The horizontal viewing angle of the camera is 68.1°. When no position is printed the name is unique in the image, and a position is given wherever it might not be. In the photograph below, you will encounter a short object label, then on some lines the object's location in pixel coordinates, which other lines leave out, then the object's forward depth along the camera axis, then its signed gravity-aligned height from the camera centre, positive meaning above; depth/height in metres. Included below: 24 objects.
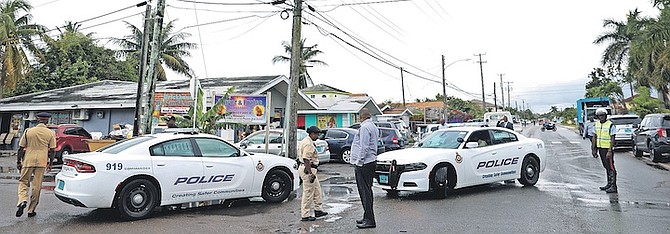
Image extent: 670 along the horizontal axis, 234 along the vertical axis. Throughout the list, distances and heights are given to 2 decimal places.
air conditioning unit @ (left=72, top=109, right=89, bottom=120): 23.31 +1.58
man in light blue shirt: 7.00 -0.25
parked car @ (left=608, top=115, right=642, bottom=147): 21.02 +0.67
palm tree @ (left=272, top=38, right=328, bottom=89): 44.53 +8.05
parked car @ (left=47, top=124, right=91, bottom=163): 18.61 +0.35
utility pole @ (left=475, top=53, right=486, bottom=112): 54.47 +8.46
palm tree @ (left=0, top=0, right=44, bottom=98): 27.31 +6.04
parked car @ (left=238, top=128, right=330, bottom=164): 16.55 +0.07
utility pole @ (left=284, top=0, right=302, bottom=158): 16.00 +1.59
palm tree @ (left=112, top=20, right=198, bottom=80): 36.53 +7.57
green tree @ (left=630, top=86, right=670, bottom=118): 32.56 +2.56
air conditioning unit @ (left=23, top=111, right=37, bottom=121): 25.14 +1.71
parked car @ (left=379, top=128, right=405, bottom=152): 19.75 +0.26
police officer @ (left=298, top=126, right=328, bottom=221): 7.72 -0.39
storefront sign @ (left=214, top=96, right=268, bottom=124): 15.98 +1.23
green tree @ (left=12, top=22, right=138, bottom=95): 34.88 +6.24
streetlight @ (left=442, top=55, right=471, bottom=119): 39.94 +4.79
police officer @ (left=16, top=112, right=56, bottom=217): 8.01 -0.20
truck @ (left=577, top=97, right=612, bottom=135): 36.31 +2.74
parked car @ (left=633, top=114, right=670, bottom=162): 15.28 +0.20
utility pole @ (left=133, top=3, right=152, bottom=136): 14.26 +2.37
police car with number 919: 7.41 -0.45
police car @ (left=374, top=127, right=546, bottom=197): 9.41 -0.36
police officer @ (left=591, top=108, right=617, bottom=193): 9.91 -0.02
